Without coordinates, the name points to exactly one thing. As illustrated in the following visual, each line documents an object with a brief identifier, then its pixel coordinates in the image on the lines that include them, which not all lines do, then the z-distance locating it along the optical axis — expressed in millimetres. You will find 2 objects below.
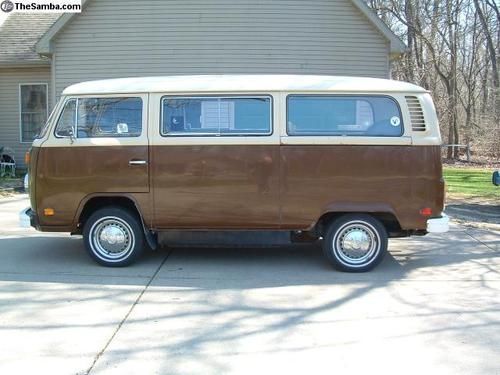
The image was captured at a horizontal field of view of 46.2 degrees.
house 14672
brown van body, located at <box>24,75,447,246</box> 6527
